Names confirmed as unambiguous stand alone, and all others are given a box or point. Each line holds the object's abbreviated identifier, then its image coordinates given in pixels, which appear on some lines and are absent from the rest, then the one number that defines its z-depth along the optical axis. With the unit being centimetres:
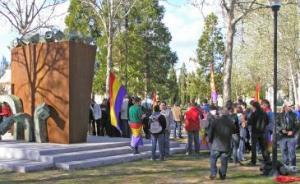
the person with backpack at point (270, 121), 1534
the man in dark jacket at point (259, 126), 1480
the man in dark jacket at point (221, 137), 1275
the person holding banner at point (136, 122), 1662
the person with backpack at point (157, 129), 1638
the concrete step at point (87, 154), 1509
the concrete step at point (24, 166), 1429
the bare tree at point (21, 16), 3206
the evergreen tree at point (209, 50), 7900
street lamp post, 1360
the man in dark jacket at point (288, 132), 1427
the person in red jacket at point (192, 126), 1798
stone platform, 1477
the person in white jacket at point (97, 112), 2166
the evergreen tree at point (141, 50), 5259
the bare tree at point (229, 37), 2552
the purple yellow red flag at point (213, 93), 2727
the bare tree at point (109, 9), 3438
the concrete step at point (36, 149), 1543
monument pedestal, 1758
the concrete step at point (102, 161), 1475
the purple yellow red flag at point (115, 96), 1931
